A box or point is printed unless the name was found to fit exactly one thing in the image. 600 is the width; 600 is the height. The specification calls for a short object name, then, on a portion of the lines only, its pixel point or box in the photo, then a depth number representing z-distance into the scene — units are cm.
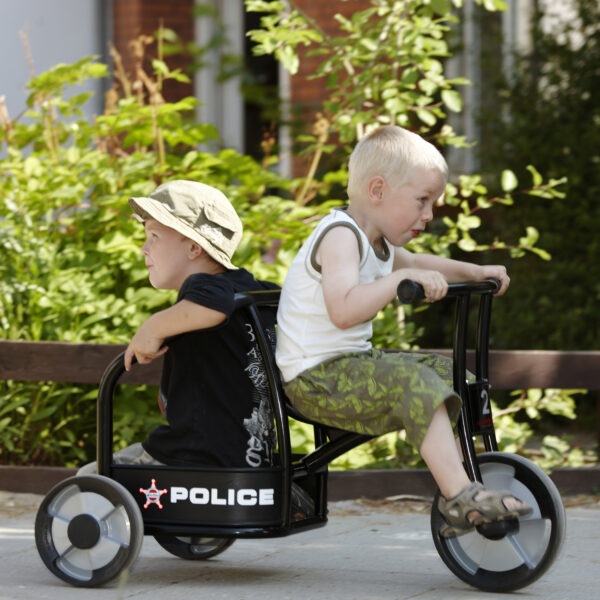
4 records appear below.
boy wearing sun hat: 694
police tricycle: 686
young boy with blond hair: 646
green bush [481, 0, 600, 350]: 1558
